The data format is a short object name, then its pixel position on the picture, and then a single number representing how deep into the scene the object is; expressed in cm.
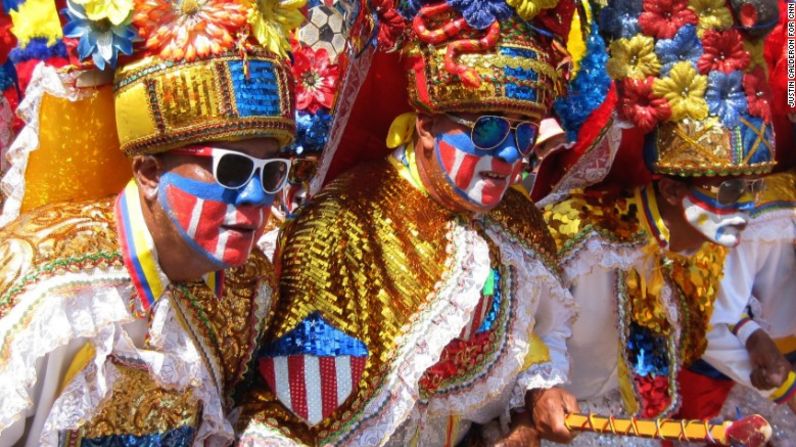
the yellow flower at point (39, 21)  286
